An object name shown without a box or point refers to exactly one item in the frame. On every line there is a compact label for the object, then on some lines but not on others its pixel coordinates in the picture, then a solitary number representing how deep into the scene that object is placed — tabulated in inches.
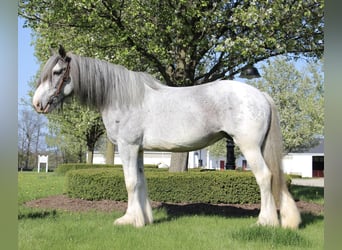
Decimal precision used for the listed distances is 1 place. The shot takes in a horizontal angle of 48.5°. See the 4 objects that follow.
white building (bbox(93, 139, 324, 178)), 1836.9
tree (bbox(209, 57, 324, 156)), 1336.1
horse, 214.5
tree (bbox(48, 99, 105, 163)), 990.4
